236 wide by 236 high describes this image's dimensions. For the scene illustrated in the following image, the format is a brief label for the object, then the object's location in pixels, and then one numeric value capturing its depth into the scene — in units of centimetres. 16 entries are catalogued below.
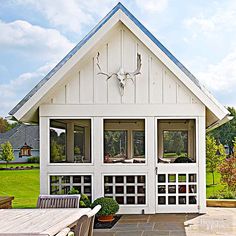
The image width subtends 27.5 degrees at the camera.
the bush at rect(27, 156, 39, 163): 3397
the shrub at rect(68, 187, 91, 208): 961
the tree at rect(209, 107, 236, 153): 3130
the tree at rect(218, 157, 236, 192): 1382
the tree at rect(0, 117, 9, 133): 4111
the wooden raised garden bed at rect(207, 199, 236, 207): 1168
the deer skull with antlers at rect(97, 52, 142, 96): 1040
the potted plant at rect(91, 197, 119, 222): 936
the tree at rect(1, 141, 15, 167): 3238
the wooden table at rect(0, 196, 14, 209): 822
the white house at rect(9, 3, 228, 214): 1045
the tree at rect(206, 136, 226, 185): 1845
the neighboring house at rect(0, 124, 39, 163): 3656
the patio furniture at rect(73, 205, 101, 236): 424
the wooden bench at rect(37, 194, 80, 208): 605
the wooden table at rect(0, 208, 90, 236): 424
